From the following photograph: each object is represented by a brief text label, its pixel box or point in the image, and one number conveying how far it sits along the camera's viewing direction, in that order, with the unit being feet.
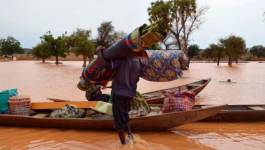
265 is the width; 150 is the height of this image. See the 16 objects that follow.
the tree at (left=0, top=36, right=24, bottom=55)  227.81
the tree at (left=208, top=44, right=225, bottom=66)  135.13
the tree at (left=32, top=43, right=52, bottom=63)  144.66
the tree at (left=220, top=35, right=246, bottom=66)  127.85
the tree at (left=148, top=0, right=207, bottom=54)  94.22
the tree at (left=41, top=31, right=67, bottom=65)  142.21
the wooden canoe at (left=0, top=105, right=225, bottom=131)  16.46
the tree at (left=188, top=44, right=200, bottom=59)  209.88
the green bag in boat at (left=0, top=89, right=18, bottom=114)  19.65
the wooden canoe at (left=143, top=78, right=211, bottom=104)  25.48
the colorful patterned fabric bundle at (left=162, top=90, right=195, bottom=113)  17.26
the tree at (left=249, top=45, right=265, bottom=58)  233.00
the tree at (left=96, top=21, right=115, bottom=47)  154.73
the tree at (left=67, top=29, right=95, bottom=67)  121.08
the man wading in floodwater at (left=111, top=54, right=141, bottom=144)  14.35
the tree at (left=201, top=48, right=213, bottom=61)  165.52
